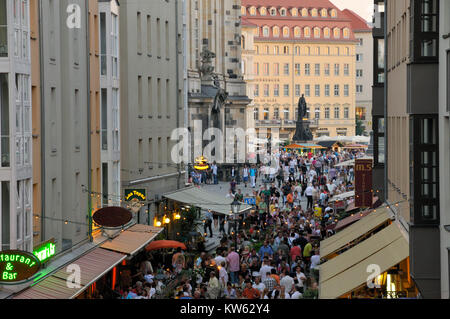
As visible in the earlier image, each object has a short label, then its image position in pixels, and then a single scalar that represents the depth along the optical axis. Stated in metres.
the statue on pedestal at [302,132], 102.50
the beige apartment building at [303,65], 164.12
